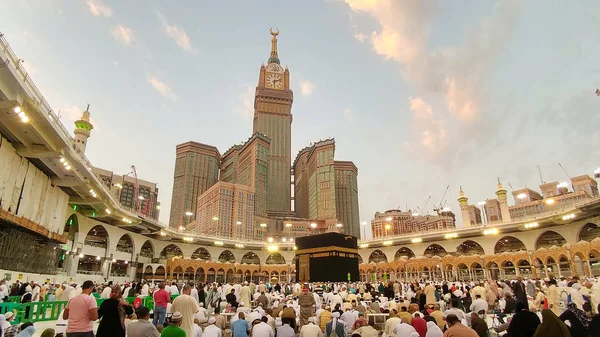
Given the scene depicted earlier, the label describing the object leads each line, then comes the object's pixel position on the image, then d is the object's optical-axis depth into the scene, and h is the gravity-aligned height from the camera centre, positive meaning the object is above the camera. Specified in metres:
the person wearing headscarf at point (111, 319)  4.47 -0.53
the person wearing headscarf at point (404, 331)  6.09 -0.98
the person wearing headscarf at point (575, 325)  5.89 -0.88
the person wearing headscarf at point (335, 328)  8.07 -1.21
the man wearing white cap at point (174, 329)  4.57 -0.68
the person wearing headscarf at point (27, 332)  5.09 -0.77
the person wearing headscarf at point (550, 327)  4.43 -0.69
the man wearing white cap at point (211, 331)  6.47 -1.01
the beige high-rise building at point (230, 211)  87.56 +16.24
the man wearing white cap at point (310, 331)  6.81 -1.07
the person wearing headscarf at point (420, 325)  7.00 -1.01
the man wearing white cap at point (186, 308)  6.73 -0.60
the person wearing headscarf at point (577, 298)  8.45 -0.63
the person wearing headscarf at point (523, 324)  5.36 -0.78
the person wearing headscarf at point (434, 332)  5.91 -0.97
